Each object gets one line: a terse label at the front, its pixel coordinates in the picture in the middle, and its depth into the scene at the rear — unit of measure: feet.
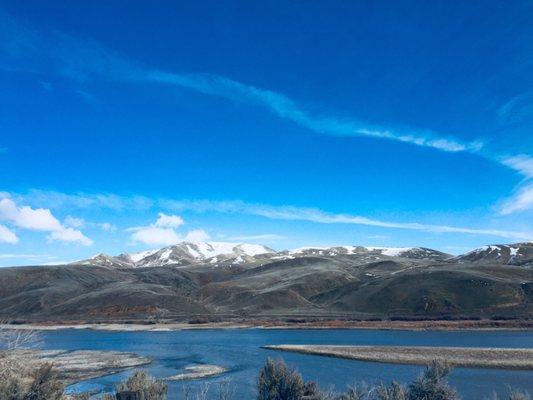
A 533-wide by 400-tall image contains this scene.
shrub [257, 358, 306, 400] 85.71
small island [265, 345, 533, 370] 162.09
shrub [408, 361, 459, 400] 88.02
